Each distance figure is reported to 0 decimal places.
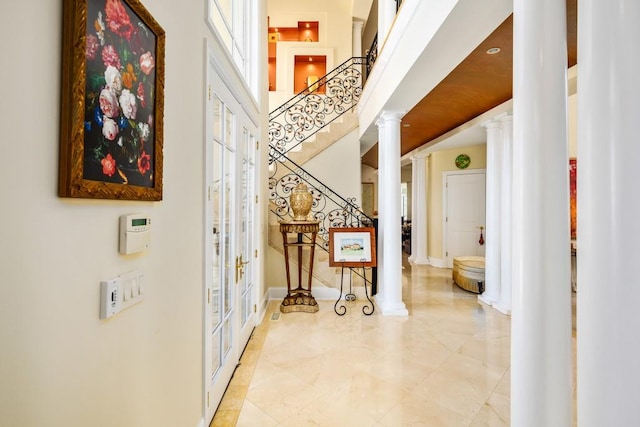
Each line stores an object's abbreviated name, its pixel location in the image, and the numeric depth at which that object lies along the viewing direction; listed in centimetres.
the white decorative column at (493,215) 455
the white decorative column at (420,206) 798
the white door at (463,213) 717
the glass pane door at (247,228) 312
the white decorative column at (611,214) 98
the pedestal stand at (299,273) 421
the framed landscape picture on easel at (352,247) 421
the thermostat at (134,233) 108
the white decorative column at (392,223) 412
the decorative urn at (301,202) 436
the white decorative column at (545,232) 129
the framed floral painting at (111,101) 80
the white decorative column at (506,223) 424
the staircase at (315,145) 494
